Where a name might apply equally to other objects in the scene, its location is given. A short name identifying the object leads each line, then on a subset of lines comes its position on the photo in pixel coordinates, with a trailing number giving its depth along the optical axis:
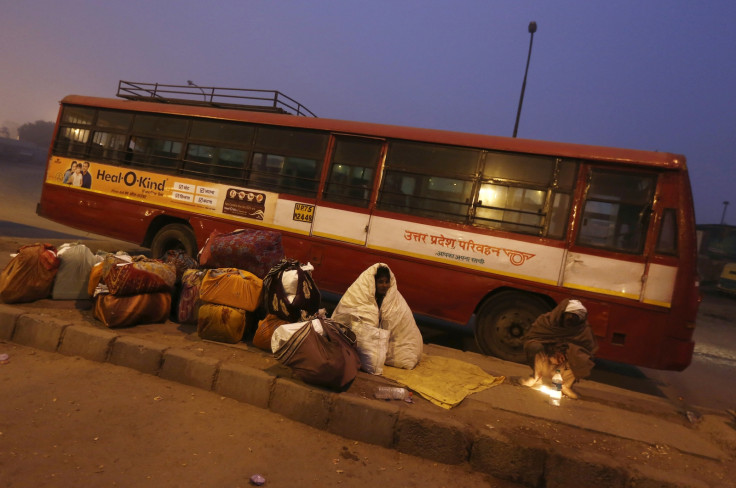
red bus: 4.54
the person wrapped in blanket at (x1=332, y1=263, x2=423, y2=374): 3.99
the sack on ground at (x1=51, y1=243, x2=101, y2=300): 4.62
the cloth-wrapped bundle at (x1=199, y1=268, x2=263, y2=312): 4.14
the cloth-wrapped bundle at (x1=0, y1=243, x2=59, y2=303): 4.29
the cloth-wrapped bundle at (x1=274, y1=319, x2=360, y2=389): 3.19
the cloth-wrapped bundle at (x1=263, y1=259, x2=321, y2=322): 4.02
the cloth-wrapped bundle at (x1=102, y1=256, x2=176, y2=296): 4.10
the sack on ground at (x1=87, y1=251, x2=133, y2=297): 4.21
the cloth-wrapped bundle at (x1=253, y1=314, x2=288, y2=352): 3.98
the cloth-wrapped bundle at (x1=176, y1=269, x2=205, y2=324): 4.49
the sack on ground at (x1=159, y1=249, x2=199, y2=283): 5.00
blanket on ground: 3.51
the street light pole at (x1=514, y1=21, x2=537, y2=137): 16.06
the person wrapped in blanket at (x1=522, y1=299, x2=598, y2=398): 4.07
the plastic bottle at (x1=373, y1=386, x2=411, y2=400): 3.30
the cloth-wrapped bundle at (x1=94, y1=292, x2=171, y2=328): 4.08
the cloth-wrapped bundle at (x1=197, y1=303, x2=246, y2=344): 4.14
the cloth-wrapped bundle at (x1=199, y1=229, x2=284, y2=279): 4.68
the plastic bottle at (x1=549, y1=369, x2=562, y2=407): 3.70
